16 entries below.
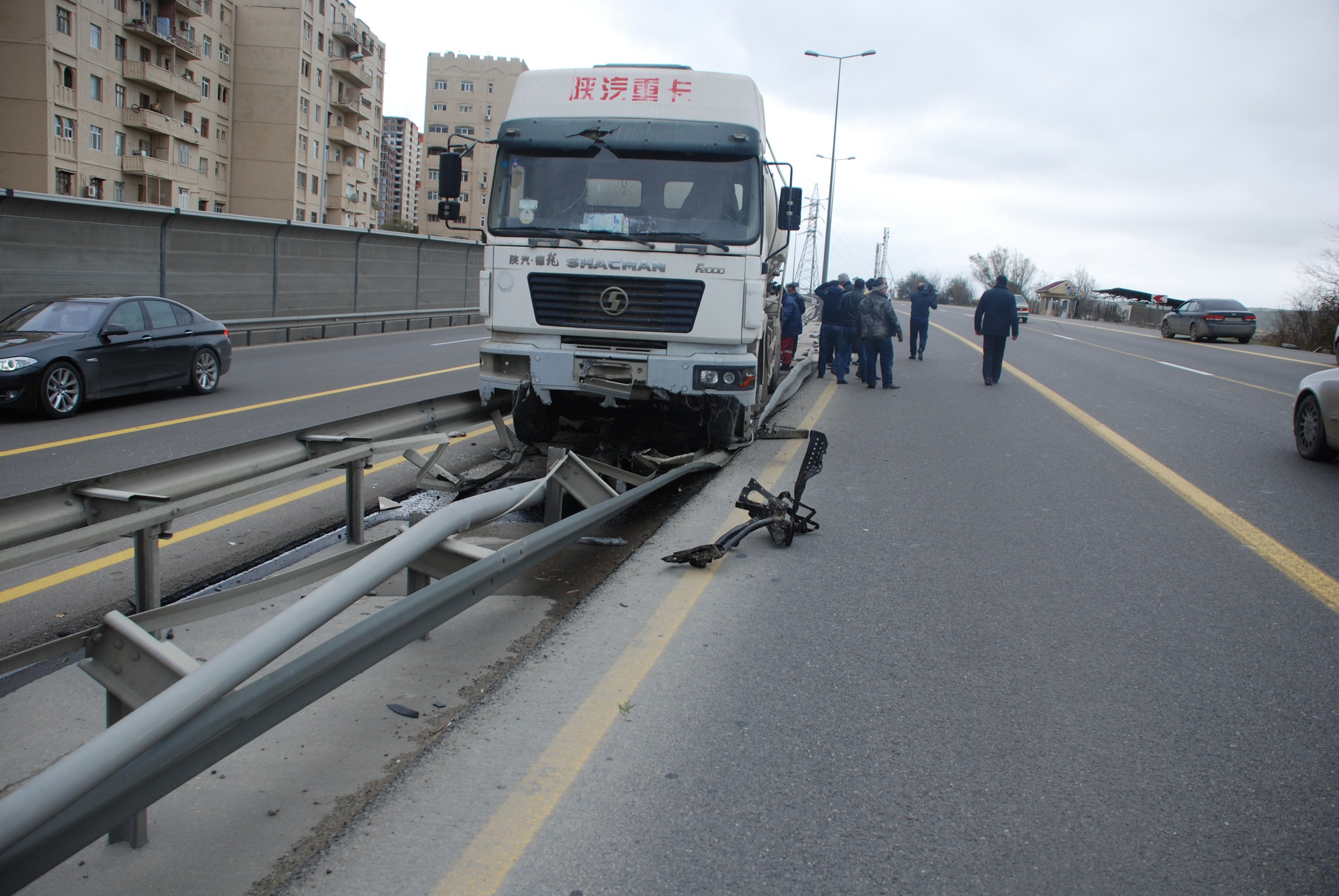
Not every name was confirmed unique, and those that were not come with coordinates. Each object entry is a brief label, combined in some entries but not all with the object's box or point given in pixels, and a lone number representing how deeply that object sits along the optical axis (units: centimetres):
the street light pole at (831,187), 4625
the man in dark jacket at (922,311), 1978
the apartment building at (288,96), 6172
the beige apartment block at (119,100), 4331
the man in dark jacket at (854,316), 1536
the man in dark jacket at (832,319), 1602
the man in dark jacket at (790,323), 1673
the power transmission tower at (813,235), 4919
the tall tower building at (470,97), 9750
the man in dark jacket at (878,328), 1481
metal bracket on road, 575
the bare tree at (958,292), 12125
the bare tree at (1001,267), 13000
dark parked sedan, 3231
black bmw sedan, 1027
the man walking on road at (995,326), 1544
